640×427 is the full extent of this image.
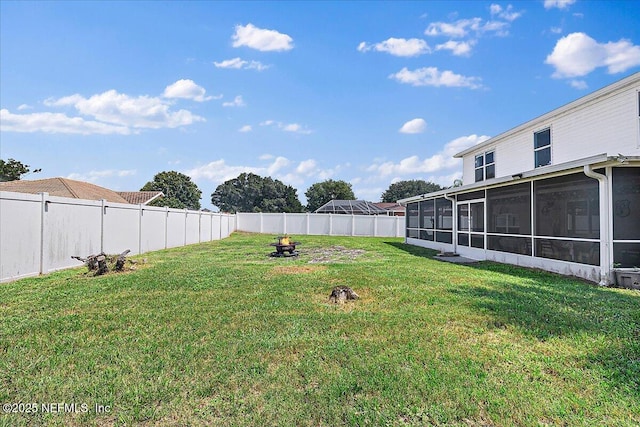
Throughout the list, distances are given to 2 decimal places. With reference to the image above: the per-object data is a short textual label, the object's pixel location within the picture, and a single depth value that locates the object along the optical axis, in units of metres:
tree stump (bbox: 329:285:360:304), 5.49
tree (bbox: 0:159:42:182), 30.41
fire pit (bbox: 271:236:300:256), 12.38
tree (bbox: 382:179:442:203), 71.69
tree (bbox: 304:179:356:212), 62.00
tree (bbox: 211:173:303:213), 54.25
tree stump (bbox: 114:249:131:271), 8.55
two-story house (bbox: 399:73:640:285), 7.32
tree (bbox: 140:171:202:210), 49.22
